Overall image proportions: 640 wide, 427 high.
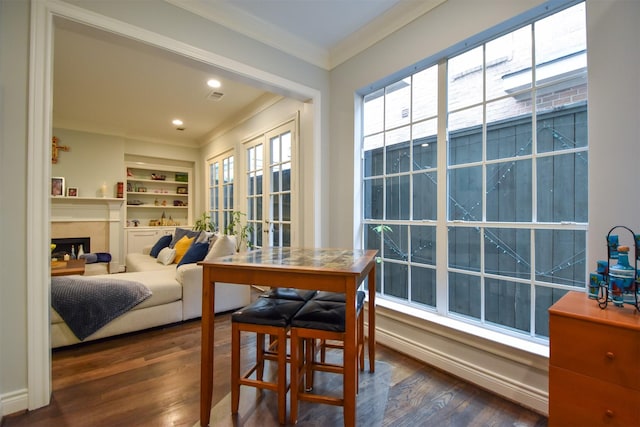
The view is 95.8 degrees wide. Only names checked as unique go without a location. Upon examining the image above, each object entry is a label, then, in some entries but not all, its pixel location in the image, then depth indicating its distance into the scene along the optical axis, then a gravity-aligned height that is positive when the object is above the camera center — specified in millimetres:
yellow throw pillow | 3939 -423
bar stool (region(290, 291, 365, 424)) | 1420 -574
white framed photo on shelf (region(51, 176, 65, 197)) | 4883 +498
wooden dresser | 1065 -581
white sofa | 2383 -881
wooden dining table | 1292 -298
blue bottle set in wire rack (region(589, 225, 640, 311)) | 1171 -261
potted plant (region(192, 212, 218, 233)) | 5702 -162
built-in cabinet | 5840 -435
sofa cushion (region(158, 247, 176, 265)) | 3941 -566
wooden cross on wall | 4919 +1163
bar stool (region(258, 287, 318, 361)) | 1786 -509
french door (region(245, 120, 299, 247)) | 3491 +401
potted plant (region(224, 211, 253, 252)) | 4402 -232
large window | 1654 +262
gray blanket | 2322 -717
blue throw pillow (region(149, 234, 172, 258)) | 4641 -487
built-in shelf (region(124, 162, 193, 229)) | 6215 +454
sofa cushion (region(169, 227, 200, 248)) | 4261 -285
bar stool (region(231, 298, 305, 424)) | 1455 -586
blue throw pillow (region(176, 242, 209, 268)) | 3207 -422
